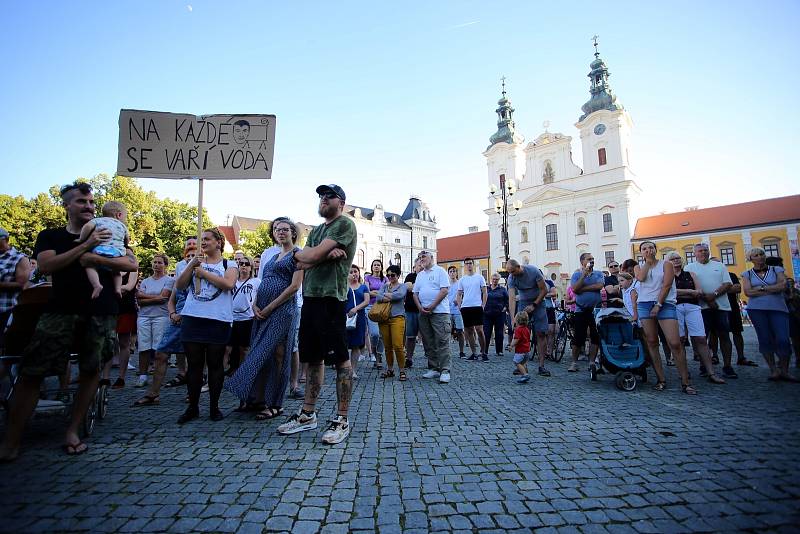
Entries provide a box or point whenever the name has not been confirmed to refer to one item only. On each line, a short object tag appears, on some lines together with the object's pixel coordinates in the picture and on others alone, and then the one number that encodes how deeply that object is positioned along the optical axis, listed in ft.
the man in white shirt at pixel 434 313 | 21.12
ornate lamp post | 63.33
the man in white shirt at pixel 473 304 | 29.30
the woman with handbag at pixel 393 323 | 20.95
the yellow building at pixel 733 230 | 128.36
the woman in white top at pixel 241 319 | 17.42
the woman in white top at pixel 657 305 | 16.93
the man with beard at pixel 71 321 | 9.59
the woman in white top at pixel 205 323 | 13.04
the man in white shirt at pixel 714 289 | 21.56
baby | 10.32
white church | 144.77
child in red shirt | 19.81
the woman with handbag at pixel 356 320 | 20.93
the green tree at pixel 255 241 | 135.85
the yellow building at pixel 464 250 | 192.44
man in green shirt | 11.37
